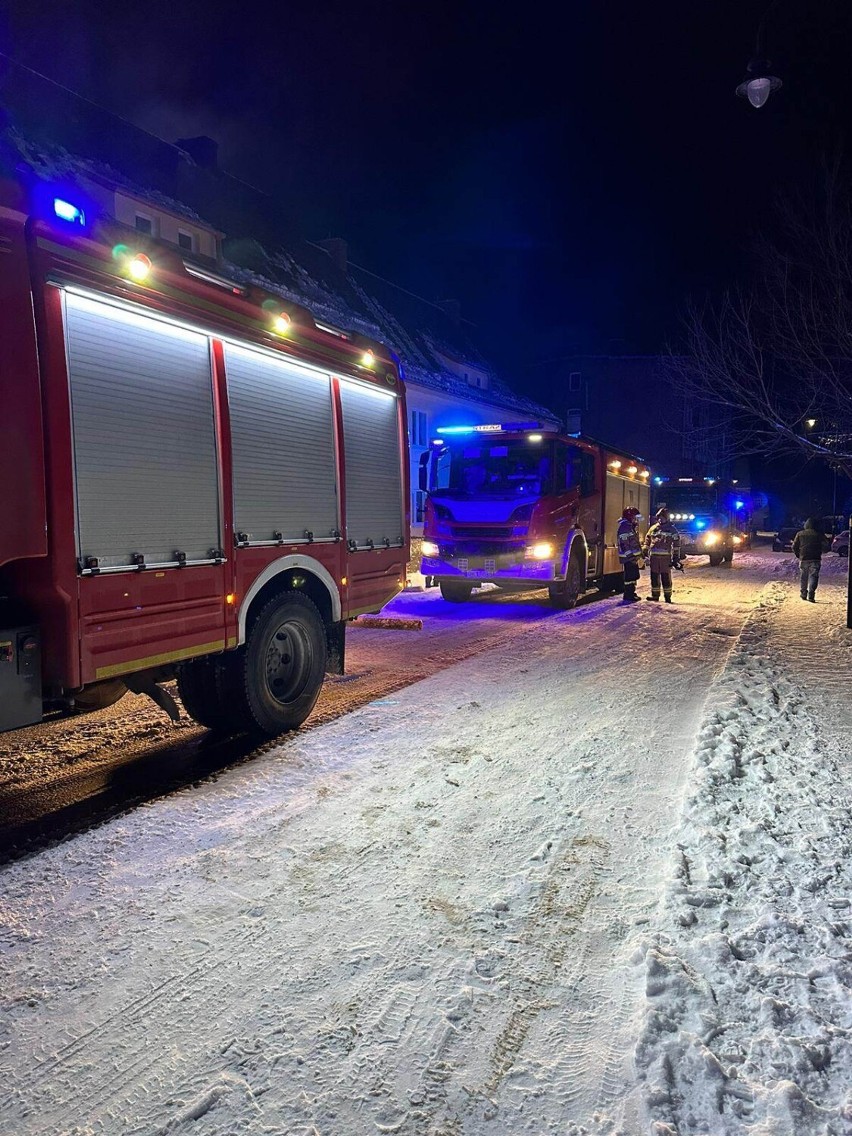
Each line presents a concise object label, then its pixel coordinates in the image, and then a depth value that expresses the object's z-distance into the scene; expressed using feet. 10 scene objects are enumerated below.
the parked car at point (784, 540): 111.55
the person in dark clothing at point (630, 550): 46.50
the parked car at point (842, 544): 97.50
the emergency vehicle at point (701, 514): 79.25
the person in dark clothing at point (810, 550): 43.37
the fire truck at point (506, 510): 39.55
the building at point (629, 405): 146.92
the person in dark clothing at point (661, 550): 45.52
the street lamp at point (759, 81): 25.58
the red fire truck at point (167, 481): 11.47
